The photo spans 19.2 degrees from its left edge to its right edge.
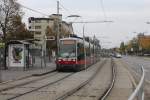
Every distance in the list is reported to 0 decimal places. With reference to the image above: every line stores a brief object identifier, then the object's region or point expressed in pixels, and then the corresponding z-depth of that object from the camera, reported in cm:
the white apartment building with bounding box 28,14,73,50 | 14468
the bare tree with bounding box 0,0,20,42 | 4125
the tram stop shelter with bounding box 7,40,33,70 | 3844
